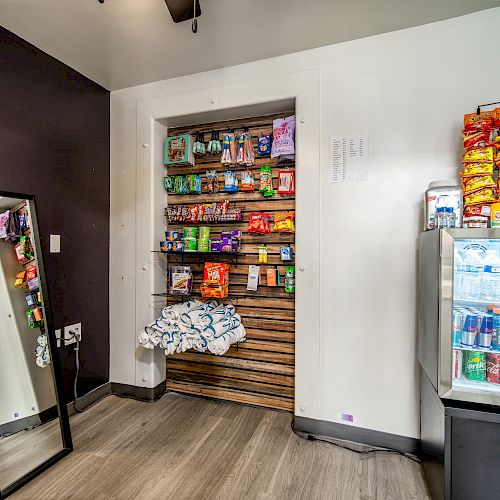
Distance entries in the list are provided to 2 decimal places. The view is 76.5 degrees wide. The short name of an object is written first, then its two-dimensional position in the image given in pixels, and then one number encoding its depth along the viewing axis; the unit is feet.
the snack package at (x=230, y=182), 8.38
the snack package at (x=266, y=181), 8.04
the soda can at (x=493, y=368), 4.91
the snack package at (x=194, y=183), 8.73
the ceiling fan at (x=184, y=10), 5.71
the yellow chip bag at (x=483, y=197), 5.22
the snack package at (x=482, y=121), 5.49
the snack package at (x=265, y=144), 8.12
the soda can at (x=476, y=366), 5.01
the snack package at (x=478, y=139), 5.52
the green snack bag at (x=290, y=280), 7.91
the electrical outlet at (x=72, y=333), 8.02
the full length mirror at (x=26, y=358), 6.07
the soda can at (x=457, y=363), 5.13
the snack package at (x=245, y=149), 8.16
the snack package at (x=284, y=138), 7.62
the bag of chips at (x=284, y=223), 7.77
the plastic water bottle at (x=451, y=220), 5.30
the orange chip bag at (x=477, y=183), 5.25
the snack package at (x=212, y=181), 8.68
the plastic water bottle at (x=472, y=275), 5.07
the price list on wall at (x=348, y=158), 6.88
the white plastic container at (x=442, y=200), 5.46
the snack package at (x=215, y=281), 8.09
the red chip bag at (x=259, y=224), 8.02
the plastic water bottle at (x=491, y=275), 4.98
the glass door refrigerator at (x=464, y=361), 4.65
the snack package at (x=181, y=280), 8.53
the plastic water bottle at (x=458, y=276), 5.17
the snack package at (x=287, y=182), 7.83
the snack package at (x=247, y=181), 8.25
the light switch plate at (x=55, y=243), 7.70
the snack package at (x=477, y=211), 5.17
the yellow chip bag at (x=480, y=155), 5.37
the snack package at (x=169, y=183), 9.01
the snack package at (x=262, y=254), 8.19
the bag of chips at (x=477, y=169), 5.34
